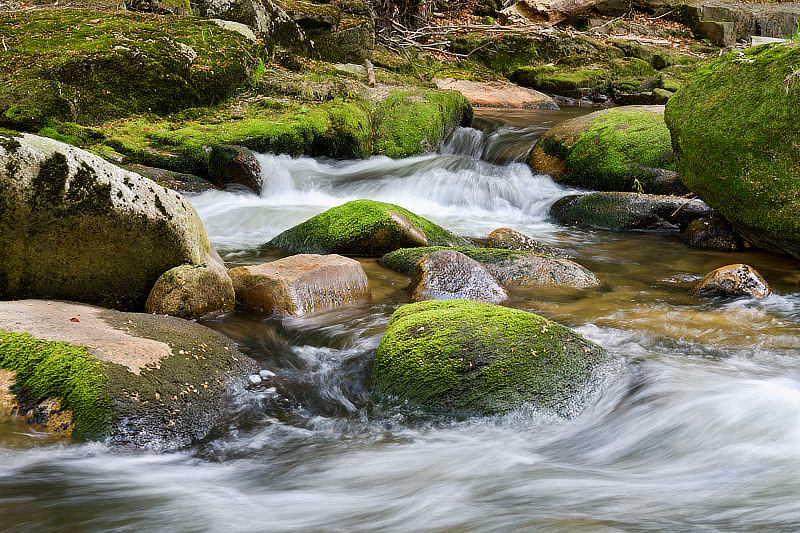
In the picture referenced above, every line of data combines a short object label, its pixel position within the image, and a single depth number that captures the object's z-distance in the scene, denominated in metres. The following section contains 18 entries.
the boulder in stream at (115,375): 3.26
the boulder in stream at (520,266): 6.32
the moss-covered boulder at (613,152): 10.00
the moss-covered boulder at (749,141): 6.56
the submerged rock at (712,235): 7.86
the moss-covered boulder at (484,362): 3.86
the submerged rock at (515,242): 7.49
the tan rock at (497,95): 17.08
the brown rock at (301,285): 5.30
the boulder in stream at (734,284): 5.98
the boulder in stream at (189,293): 4.75
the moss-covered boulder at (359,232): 6.99
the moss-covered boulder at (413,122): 11.73
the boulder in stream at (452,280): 5.63
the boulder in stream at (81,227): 4.20
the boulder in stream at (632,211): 8.80
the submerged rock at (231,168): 9.16
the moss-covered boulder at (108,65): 9.02
